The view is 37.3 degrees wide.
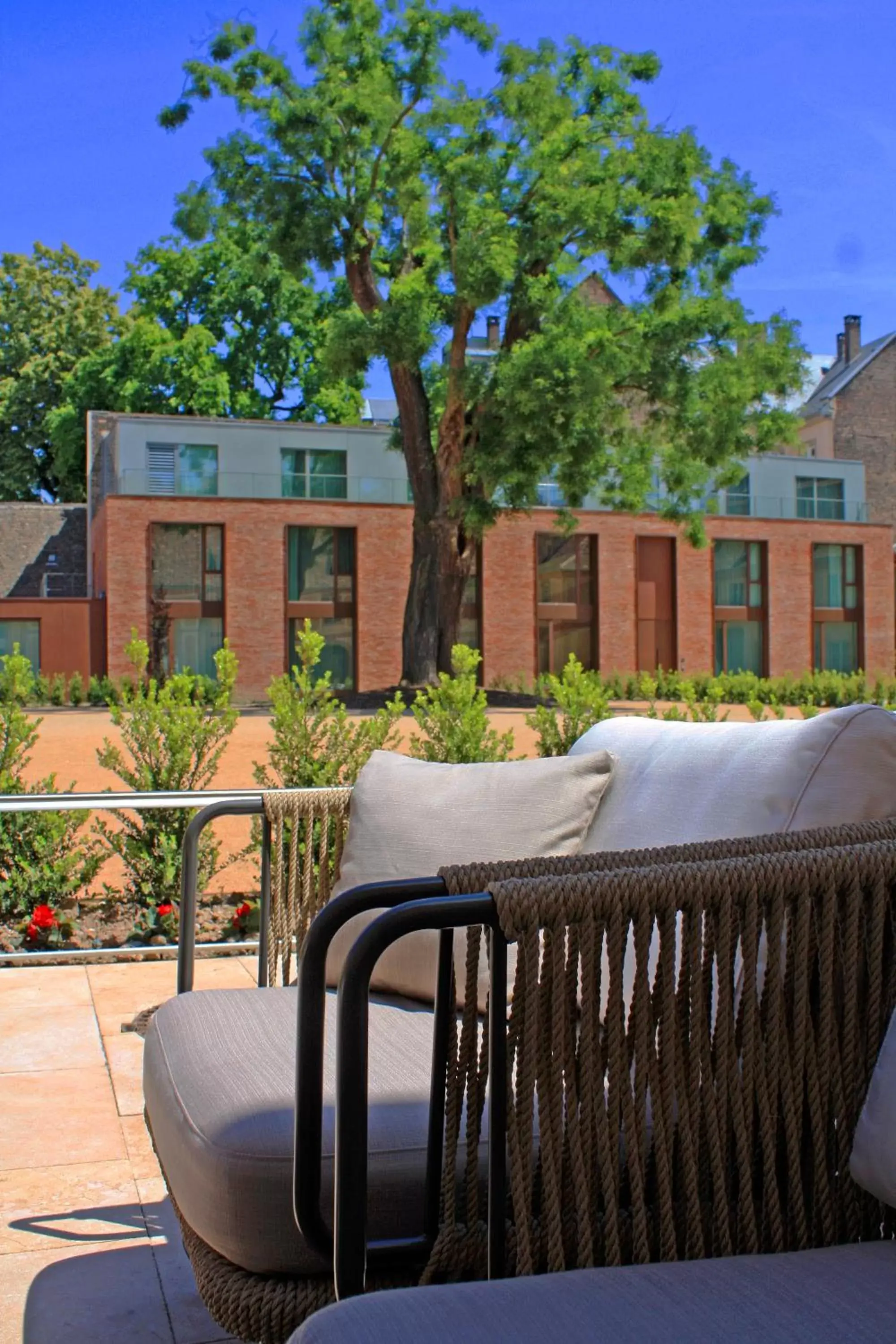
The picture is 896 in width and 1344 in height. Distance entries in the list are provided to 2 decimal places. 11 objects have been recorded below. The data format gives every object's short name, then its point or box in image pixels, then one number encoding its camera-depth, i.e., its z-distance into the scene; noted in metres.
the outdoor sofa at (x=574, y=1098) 1.35
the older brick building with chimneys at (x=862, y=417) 42.22
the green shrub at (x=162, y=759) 5.42
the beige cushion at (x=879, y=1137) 1.42
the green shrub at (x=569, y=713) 6.11
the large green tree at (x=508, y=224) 18.45
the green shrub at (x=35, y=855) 5.29
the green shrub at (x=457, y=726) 6.06
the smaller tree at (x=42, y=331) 38.91
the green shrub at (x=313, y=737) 5.84
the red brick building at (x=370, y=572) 27.52
